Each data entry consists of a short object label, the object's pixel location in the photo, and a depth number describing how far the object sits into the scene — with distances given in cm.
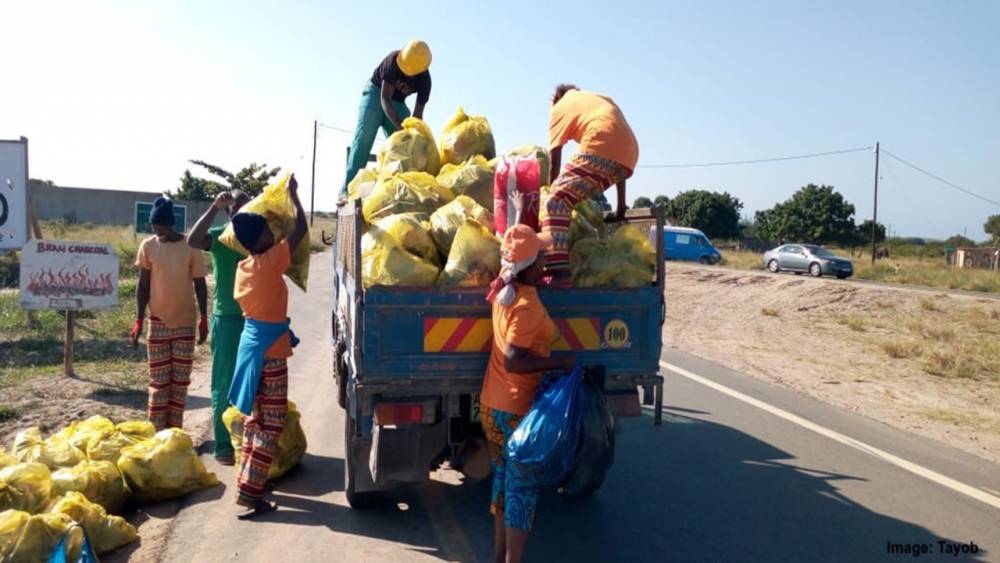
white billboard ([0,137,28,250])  912
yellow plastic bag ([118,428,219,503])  487
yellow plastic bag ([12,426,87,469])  474
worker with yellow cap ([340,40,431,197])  743
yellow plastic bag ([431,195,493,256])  487
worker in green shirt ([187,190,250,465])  572
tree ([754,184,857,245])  5884
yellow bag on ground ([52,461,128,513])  441
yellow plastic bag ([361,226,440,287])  436
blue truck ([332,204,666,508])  414
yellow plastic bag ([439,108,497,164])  643
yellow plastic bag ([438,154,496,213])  557
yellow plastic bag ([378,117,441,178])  617
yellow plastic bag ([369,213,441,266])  466
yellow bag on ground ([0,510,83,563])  354
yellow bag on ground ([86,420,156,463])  491
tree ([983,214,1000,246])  6962
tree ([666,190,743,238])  6531
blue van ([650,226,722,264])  4034
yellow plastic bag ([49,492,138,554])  407
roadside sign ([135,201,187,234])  1644
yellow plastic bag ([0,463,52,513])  402
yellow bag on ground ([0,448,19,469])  449
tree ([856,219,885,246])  6038
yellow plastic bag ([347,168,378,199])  581
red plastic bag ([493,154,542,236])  472
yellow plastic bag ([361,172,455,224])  523
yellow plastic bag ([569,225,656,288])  467
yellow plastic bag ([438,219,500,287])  438
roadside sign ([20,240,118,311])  845
